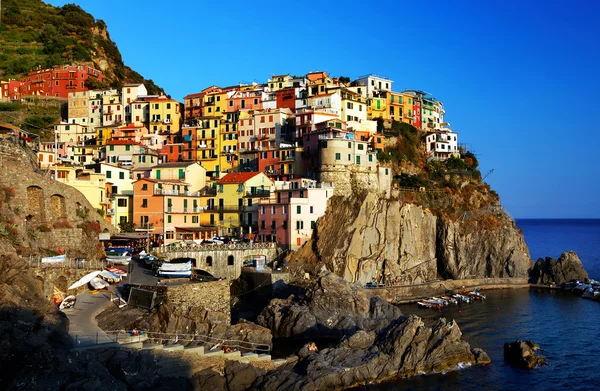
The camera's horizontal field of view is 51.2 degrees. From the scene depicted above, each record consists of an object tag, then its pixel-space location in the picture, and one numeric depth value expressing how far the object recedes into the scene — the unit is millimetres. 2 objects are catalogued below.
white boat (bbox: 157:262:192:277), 46469
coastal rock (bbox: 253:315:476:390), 34406
